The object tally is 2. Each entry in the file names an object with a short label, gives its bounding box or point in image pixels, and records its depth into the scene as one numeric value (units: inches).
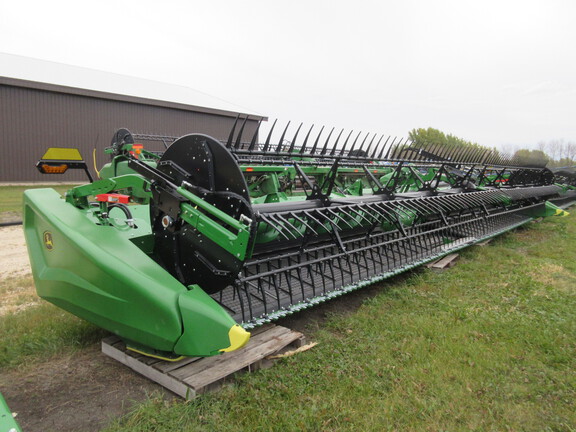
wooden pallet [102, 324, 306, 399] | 103.4
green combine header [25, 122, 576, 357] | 100.3
